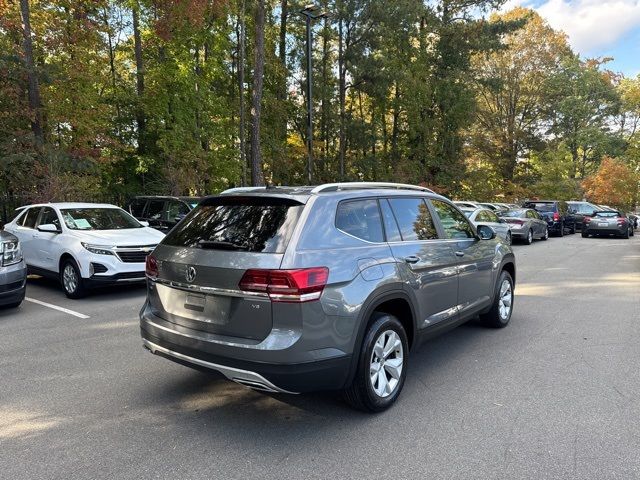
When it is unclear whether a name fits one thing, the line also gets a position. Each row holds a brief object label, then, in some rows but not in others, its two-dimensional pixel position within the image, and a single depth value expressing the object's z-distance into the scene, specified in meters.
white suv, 7.79
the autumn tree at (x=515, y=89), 39.22
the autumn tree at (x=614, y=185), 32.44
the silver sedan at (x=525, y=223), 17.88
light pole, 17.06
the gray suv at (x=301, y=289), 3.21
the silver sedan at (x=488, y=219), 14.80
